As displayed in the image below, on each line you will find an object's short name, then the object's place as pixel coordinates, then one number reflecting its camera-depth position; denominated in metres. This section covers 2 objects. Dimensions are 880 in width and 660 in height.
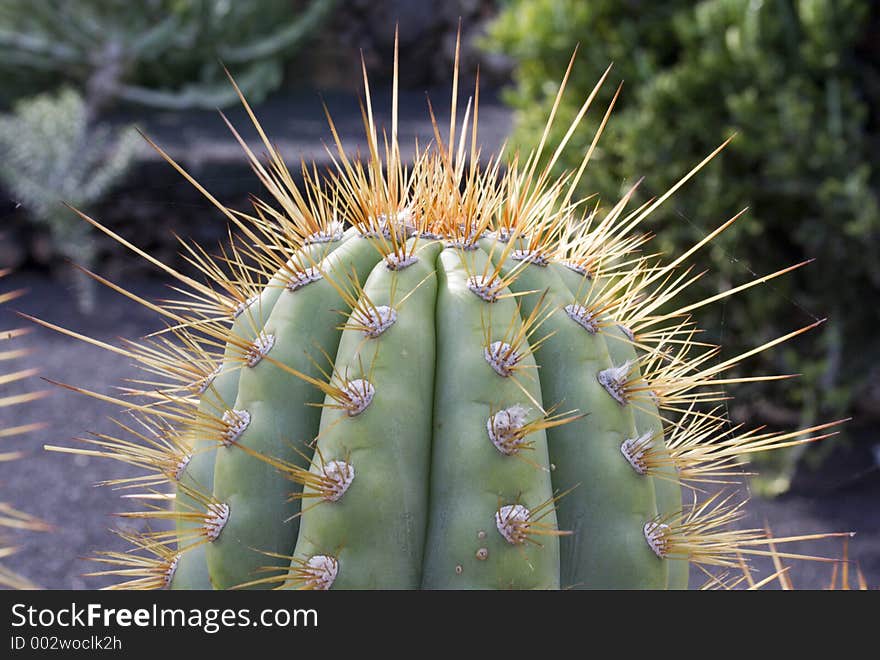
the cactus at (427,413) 0.95
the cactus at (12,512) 0.98
